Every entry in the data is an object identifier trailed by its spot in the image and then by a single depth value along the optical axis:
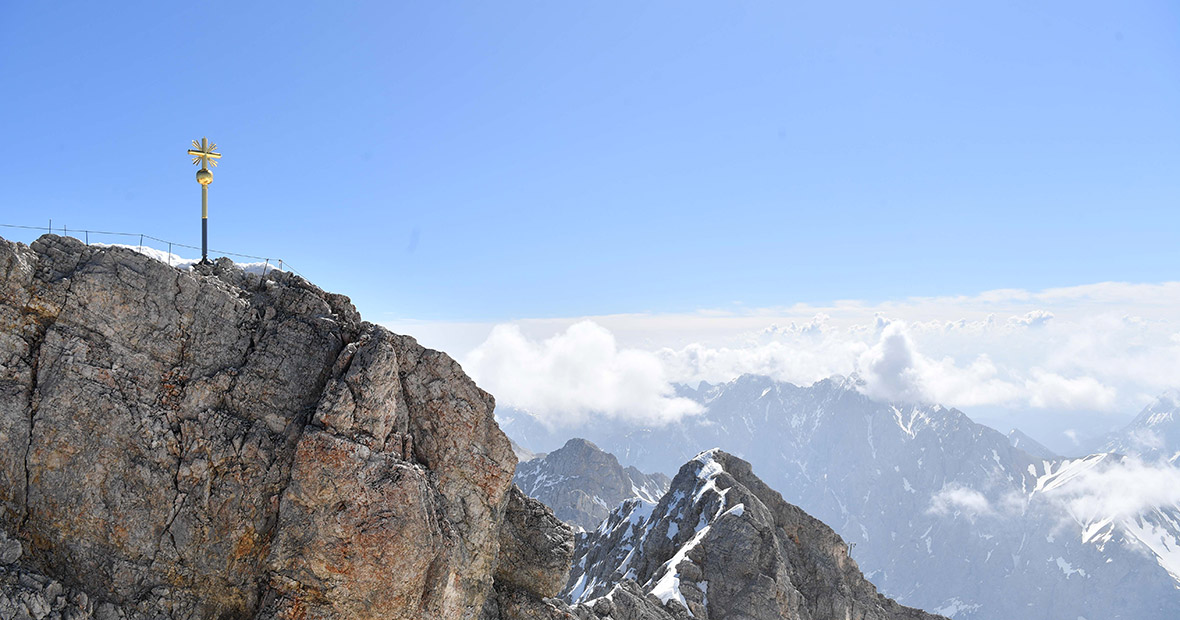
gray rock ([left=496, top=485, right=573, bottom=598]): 34.31
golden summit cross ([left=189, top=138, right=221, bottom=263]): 30.72
